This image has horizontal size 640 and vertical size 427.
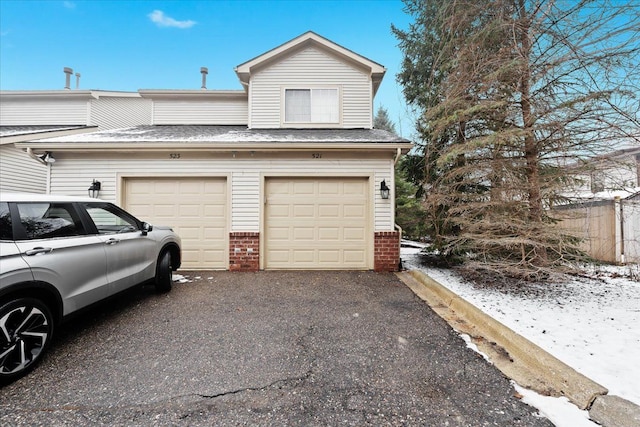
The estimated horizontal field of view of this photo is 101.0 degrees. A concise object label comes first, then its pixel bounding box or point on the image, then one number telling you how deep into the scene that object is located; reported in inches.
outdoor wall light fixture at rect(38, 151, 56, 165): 236.8
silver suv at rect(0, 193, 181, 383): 86.1
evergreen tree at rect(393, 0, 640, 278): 142.7
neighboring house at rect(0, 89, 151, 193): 386.0
